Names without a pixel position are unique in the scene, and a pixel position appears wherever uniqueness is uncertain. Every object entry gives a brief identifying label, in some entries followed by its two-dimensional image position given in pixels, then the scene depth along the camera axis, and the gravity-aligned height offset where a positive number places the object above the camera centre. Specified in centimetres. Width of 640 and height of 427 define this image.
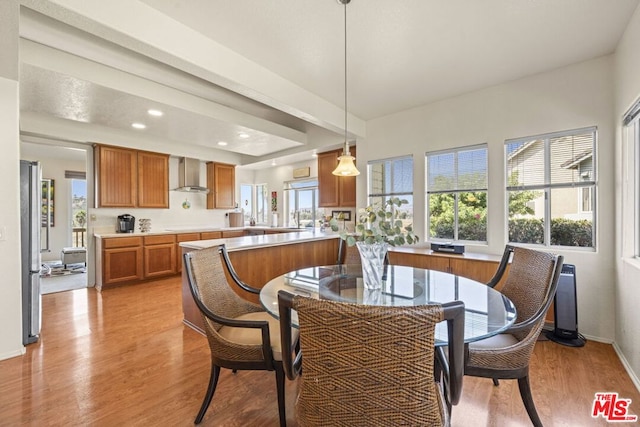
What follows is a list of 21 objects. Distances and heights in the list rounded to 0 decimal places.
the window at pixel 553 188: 285 +28
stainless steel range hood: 590 +81
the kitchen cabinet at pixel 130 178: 466 +63
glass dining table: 132 -51
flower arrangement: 186 -14
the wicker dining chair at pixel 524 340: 146 -72
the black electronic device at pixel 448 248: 341 -43
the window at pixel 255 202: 752 +30
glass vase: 188 -33
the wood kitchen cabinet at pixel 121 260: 445 -78
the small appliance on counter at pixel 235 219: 693 -15
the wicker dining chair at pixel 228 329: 153 -73
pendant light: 278 +47
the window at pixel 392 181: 423 +51
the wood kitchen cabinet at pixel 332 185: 509 +53
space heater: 260 -93
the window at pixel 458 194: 356 +27
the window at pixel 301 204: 648 +23
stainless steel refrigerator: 259 -37
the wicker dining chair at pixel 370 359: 80 -46
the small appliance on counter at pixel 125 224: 500 -20
